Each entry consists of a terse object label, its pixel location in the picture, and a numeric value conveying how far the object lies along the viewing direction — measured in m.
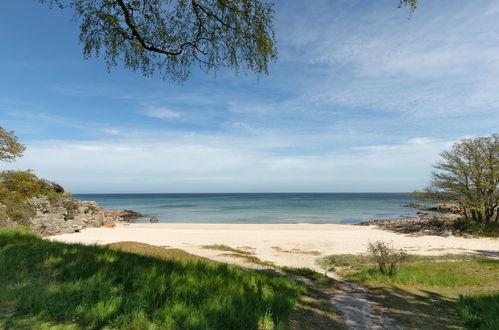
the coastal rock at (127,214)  51.67
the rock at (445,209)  62.13
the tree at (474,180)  27.92
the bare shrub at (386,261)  11.98
